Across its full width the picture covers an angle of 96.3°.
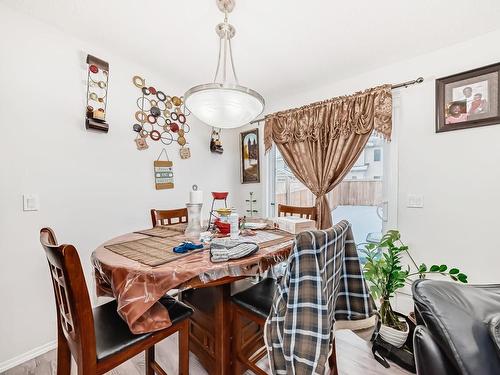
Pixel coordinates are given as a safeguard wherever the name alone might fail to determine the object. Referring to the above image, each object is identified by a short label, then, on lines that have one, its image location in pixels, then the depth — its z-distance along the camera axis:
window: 2.29
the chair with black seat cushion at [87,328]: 0.83
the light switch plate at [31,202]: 1.59
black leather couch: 0.58
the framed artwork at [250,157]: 3.22
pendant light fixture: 1.35
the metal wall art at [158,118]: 2.28
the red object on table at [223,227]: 1.58
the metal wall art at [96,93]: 1.89
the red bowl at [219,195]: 1.73
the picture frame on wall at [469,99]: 1.68
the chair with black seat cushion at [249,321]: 1.21
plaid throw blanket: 0.85
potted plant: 1.53
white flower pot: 1.51
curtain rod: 1.97
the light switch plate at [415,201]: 1.98
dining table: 0.94
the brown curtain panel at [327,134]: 2.15
